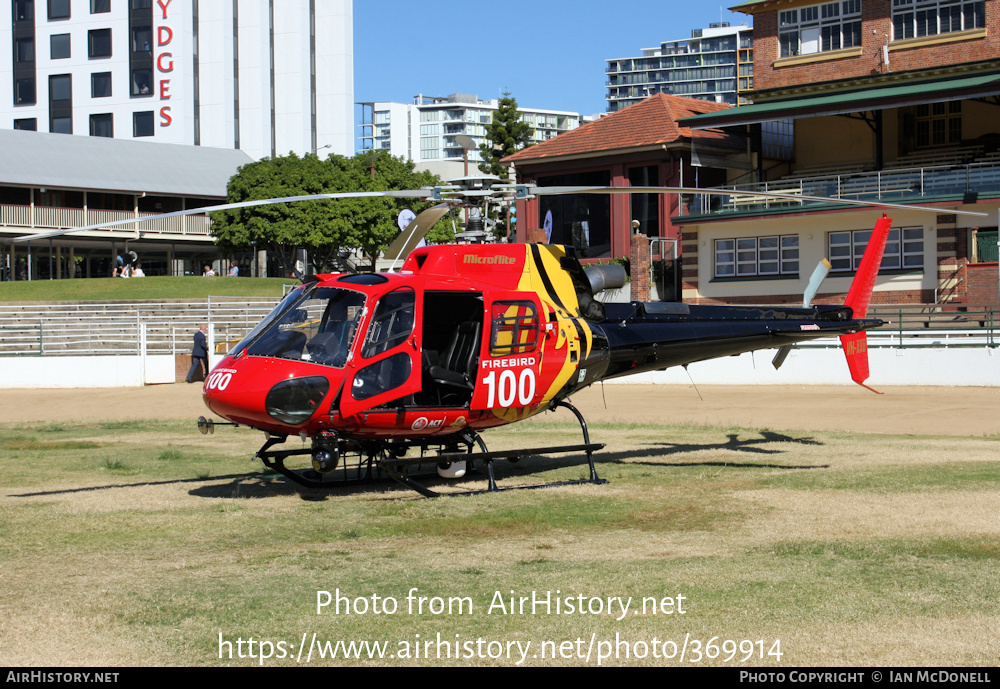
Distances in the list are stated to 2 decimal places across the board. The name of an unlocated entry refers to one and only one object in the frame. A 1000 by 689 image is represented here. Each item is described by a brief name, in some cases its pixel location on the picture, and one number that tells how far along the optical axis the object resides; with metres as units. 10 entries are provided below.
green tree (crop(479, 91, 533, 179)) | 80.38
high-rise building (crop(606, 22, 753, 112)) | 195.75
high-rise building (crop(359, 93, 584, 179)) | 103.19
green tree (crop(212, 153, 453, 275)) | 54.84
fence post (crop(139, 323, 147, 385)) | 31.34
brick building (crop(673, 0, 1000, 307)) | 34.56
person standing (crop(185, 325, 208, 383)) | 30.34
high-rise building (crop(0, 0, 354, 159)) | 75.25
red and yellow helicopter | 10.10
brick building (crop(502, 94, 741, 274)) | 42.66
